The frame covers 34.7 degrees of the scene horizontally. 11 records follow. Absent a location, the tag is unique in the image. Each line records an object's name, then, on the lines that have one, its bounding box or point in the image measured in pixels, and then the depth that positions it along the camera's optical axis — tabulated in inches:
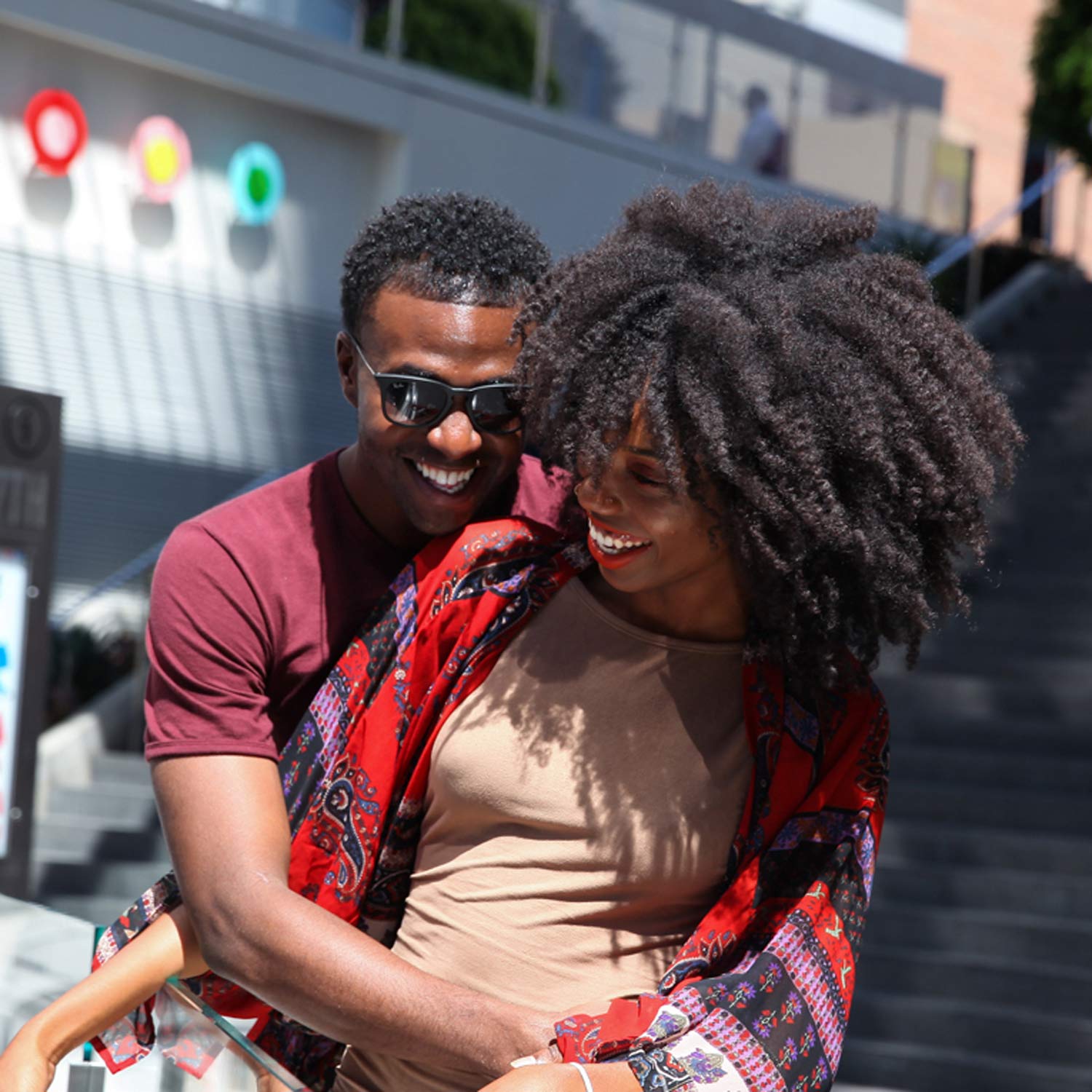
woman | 82.5
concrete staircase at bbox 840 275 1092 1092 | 253.3
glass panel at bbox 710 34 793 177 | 532.1
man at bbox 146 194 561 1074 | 81.6
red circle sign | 406.9
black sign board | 246.2
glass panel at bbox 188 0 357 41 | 440.1
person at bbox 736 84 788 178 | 539.5
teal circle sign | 446.6
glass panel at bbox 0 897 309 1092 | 86.4
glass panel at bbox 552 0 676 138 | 499.2
